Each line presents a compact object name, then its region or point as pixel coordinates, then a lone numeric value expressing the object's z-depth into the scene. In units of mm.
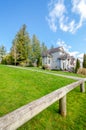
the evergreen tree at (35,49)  21962
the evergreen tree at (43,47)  28890
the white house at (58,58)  20631
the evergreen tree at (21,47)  17267
